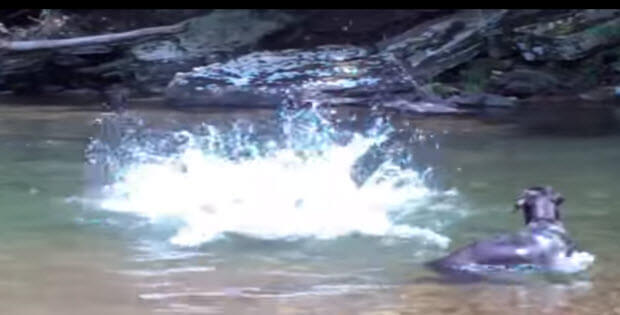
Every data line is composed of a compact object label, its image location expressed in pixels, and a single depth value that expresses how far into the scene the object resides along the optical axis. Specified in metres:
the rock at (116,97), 16.81
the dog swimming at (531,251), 6.41
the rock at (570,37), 16.95
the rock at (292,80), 16.56
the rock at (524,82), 16.95
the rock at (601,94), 16.39
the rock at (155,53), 19.05
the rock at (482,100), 15.98
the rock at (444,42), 17.38
